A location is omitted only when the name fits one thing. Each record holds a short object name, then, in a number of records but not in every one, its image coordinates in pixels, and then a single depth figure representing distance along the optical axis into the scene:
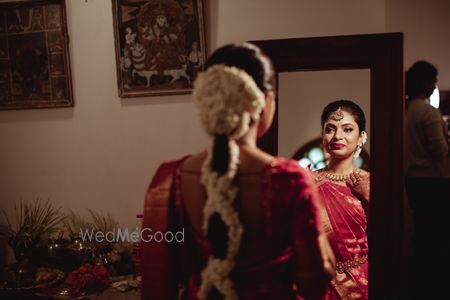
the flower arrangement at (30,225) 2.33
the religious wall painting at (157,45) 2.15
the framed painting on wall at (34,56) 2.39
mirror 1.60
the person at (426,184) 2.34
